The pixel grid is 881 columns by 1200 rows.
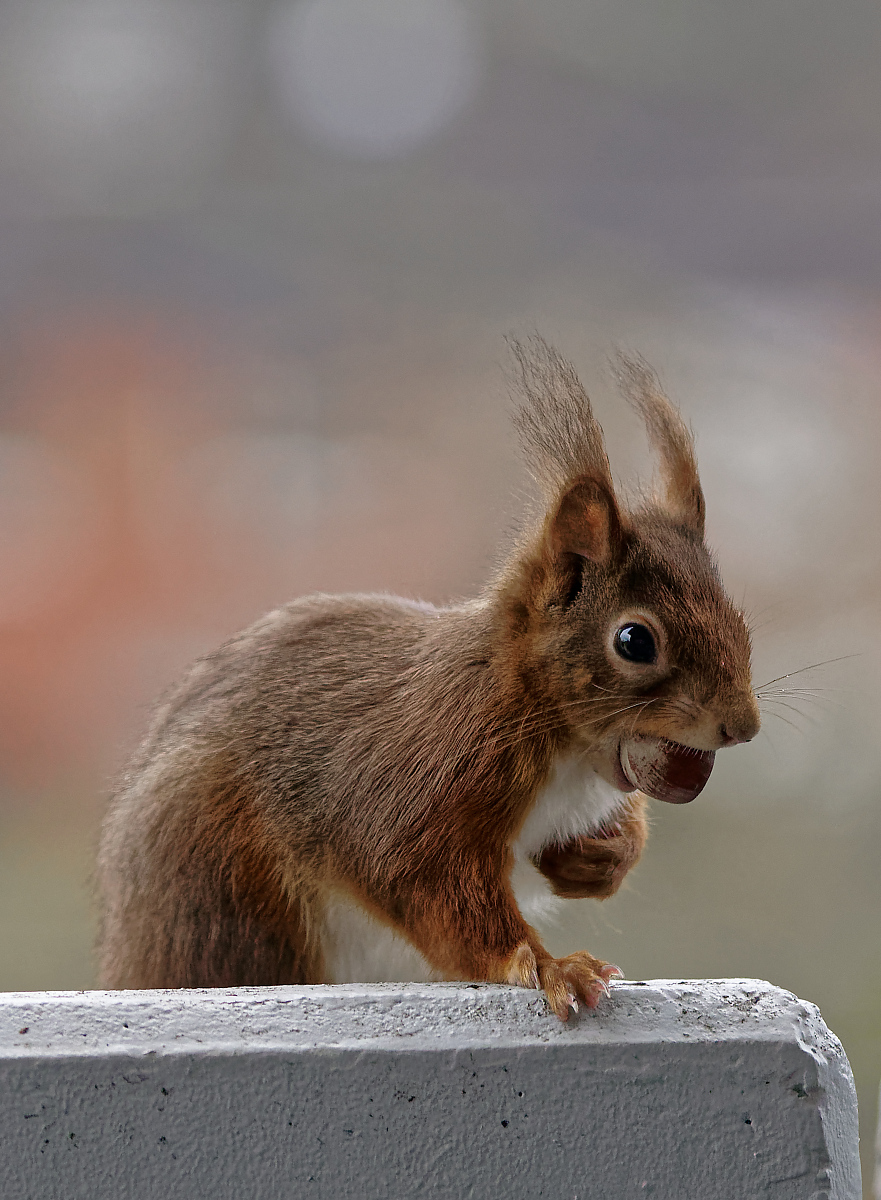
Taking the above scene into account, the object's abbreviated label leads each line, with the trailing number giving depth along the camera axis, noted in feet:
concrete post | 10.19
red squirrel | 10.26
